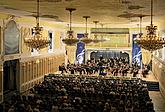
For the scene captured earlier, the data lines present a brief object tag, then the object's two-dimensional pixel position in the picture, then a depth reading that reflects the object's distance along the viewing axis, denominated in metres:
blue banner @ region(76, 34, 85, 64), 41.50
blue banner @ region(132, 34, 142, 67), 39.88
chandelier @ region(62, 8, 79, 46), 15.51
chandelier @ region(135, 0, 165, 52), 10.85
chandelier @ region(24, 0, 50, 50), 12.44
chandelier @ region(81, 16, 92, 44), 20.93
